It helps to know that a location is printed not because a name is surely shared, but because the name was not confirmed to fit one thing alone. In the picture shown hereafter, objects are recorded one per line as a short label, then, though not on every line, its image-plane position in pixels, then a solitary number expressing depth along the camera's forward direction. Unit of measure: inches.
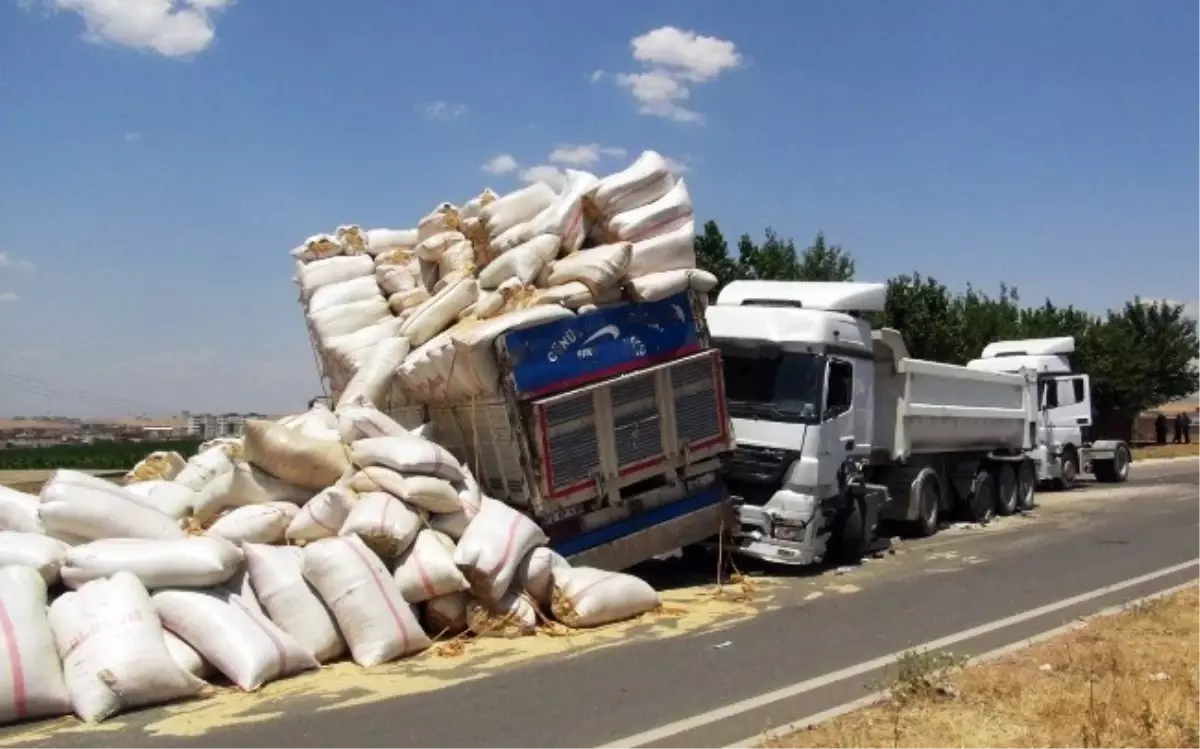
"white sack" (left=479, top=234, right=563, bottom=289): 406.0
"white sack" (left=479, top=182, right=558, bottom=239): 441.1
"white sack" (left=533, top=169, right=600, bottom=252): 422.0
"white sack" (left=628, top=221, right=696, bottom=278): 421.1
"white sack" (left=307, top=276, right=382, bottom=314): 473.7
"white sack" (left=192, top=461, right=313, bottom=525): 364.5
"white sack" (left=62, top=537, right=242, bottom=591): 299.6
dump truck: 458.0
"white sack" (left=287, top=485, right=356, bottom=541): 343.3
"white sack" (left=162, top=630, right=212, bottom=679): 285.7
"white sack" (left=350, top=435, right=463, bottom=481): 357.1
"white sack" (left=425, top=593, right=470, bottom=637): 339.3
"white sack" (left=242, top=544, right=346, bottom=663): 309.1
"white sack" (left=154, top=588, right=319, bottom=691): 285.9
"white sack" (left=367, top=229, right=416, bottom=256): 516.1
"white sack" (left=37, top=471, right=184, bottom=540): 323.0
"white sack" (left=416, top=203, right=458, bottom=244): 479.5
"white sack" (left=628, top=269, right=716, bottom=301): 409.1
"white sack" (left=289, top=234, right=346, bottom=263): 501.4
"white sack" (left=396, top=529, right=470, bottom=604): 330.9
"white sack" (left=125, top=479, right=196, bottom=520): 385.1
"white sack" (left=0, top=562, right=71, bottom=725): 257.4
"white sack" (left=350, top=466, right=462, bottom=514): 350.0
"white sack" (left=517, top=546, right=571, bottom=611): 354.9
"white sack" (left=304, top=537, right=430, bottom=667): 311.9
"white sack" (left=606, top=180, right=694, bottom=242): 425.4
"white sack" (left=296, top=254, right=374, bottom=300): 486.0
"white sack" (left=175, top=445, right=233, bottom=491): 410.6
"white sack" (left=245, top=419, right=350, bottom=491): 361.1
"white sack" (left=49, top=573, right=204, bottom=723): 263.1
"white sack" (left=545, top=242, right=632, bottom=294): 395.9
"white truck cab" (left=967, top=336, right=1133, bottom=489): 892.6
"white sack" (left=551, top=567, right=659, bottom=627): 355.3
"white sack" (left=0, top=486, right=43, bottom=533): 336.5
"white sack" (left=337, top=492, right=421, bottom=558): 330.6
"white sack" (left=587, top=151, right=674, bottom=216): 430.6
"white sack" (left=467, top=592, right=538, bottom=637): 342.6
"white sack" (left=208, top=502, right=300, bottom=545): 341.1
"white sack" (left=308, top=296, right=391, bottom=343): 465.1
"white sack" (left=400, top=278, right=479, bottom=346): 422.0
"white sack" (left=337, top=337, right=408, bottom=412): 416.8
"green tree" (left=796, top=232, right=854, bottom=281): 1210.6
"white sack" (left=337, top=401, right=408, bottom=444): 381.1
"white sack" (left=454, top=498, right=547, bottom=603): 337.7
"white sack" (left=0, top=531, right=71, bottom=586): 294.8
